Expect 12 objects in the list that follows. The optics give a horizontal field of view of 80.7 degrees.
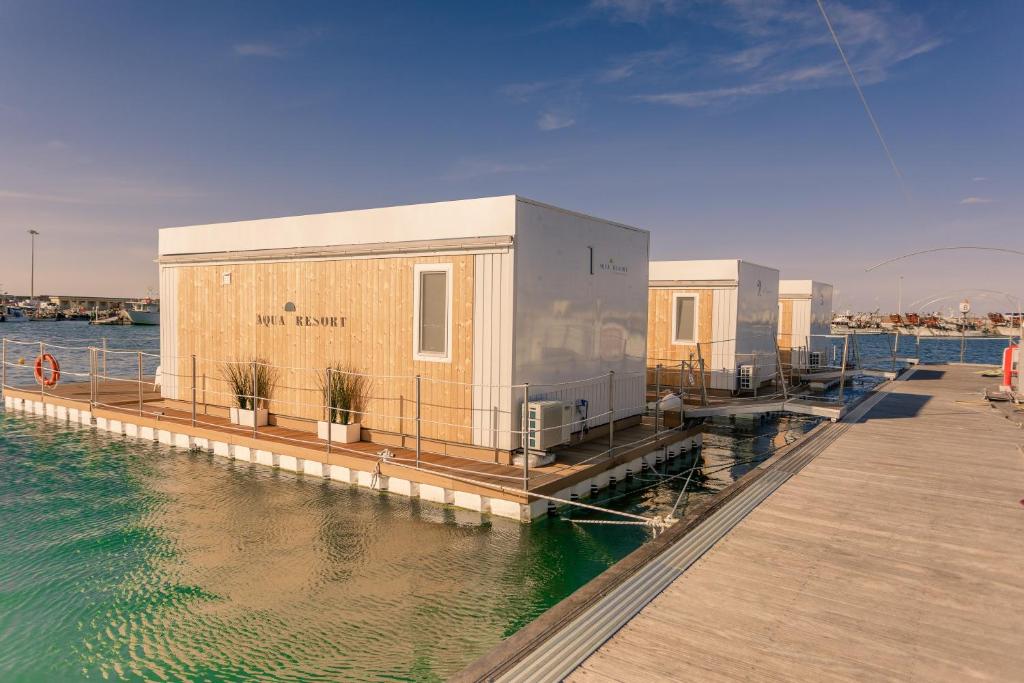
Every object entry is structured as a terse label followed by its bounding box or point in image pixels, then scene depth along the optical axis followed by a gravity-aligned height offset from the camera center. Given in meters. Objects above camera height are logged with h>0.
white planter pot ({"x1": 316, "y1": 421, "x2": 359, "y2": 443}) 9.28 -1.88
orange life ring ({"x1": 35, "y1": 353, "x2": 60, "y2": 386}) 13.92 -1.57
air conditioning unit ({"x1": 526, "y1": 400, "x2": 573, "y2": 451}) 7.73 -1.40
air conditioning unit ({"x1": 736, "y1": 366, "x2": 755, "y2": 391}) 14.56 -1.40
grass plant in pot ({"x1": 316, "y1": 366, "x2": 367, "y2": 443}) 9.57 -1.38
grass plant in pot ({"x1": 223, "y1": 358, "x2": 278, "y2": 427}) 10.59 -1.43
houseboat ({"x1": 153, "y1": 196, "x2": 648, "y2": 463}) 8.16 +0.01
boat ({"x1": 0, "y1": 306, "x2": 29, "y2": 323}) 91.62 -1.50
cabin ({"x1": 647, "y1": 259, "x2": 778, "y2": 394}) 14.78 -0.03
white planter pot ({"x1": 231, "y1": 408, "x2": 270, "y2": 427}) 10.53 -1.87
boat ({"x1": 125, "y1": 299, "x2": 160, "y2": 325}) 83.88 -0.77
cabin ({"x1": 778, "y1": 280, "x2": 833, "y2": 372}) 20.38 -0.03
